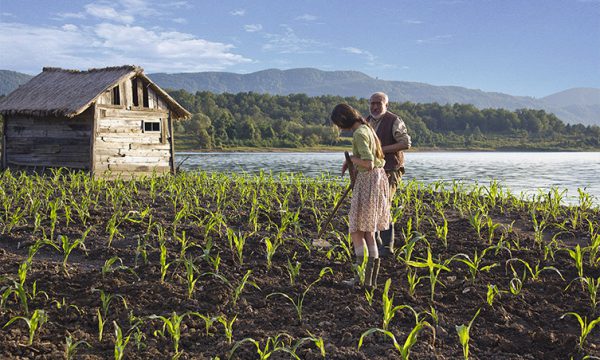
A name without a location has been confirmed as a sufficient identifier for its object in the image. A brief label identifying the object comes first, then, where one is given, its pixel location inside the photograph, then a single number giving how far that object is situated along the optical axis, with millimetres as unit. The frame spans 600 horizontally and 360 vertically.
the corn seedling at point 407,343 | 3981
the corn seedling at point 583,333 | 4469
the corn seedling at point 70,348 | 4113
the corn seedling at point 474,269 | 6091
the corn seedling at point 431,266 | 5328
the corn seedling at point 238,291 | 5348
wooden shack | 17656
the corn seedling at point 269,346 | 3999
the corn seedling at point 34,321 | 4434
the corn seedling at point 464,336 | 4121
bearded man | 6902
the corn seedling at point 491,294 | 5387
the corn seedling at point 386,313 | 4750
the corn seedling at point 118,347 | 3994
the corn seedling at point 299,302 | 5051
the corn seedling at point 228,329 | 4469
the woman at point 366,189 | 5633
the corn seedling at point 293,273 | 5946
